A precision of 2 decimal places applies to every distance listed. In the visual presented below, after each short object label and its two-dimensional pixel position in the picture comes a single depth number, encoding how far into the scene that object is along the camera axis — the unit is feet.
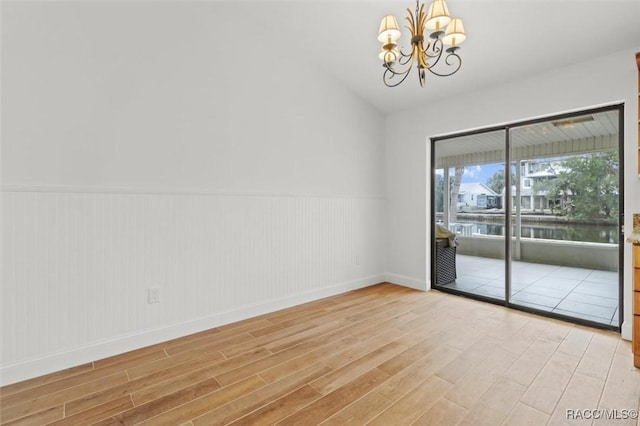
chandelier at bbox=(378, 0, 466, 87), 6.25
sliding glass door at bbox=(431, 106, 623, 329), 9.63
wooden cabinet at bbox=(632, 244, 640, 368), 6.98
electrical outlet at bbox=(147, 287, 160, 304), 8.36
